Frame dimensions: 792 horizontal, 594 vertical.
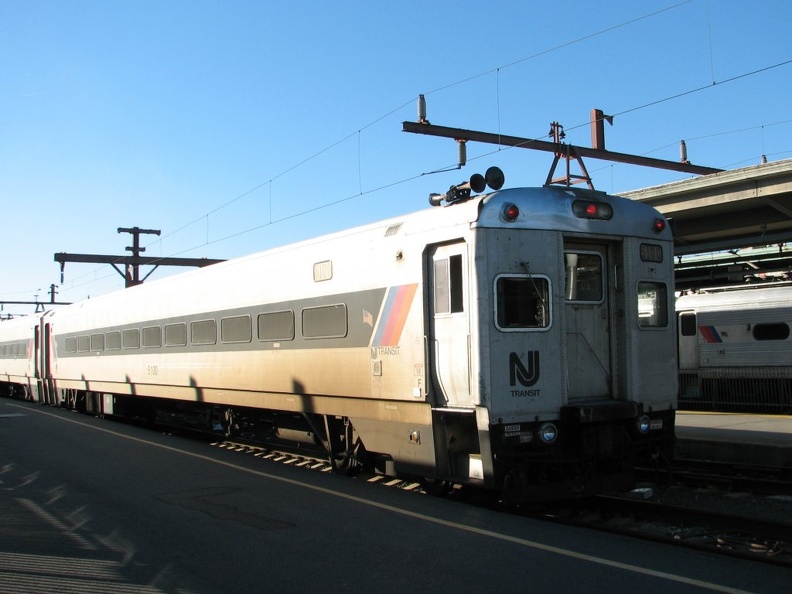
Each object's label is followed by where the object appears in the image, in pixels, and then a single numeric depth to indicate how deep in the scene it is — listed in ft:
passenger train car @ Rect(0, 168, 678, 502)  25.70
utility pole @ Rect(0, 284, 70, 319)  222.48
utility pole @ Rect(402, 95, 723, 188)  51.11
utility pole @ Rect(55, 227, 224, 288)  116.57
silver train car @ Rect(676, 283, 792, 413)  62.69
